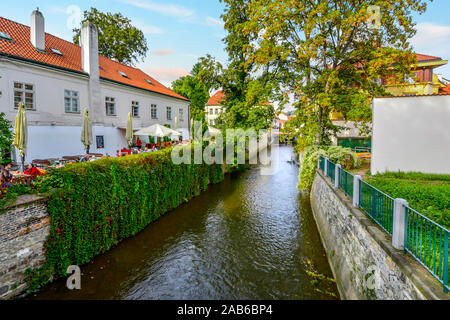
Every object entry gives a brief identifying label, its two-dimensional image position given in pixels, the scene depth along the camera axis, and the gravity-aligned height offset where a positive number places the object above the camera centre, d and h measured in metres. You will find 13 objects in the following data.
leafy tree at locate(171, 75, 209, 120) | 45.28 +9.45
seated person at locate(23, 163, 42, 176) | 8.38 -0.83
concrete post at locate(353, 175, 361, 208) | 7.04 -1.21
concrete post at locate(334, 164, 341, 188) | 9.69 -1.09
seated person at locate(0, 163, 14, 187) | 6.22 -0.79
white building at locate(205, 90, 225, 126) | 67.94 +10.16
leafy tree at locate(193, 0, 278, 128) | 22.56 +6.17
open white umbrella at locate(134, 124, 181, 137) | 18.60 +1.11
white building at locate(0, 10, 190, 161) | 14.48 +3.76
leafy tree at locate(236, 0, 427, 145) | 14.20 +5.83
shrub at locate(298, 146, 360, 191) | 13.66 -0.64
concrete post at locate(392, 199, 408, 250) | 4.42 -1.34
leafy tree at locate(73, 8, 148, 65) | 30.91 +13.51
